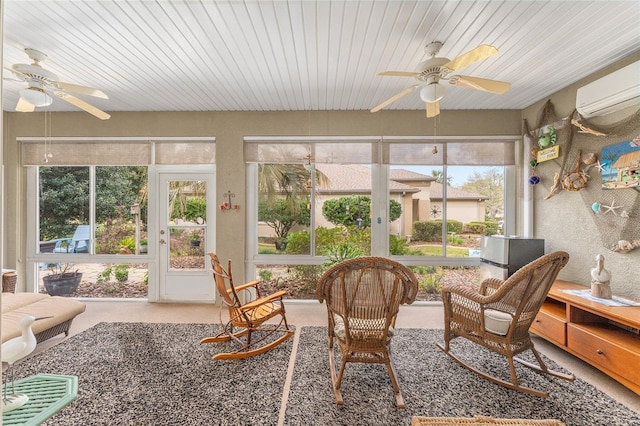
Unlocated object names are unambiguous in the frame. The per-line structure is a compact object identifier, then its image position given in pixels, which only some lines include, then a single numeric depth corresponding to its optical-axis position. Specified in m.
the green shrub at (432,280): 4.38
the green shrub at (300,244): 4.32
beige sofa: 2.81
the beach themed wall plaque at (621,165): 2.78
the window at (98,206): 4.28
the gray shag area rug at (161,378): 2.15
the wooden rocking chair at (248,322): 2.84
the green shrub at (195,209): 4.39
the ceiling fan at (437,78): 2.44
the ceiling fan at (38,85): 2.51
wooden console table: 2.34
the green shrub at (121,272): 4.54
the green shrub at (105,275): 4.54
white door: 4.38
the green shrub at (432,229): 4.26
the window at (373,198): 4.18
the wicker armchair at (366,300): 2.20
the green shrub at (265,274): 4.47
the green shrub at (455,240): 4.24
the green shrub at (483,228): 4.24
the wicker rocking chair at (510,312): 2.38
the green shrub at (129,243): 4.39
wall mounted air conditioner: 2.66
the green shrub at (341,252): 4.06
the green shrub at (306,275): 4.36
